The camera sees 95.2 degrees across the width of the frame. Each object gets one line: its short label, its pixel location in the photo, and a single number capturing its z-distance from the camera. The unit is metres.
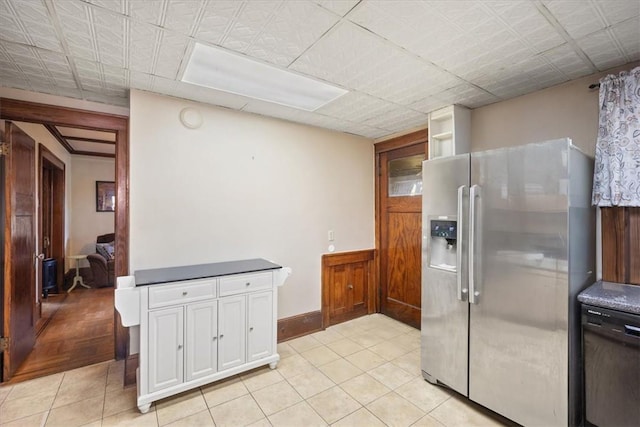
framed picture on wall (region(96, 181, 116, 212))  6.17
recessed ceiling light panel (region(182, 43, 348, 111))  2.01
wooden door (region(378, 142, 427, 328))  3.52
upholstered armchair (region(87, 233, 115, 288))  5.17
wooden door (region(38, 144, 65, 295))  4.73
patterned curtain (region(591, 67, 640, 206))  1.92
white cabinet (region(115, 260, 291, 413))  2.08
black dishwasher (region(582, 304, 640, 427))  1.59
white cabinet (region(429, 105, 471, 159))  2.81
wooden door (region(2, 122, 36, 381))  2.40
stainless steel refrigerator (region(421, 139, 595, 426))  1.72
